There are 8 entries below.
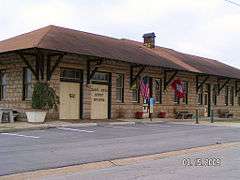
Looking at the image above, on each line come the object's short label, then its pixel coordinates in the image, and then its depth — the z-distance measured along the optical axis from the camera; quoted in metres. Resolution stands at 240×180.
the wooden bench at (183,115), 26.95
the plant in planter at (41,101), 18.16
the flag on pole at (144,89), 24.54
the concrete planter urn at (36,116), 18.12
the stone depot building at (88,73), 19.53
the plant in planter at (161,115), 25.74
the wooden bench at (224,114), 31.49
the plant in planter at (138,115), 24.01
